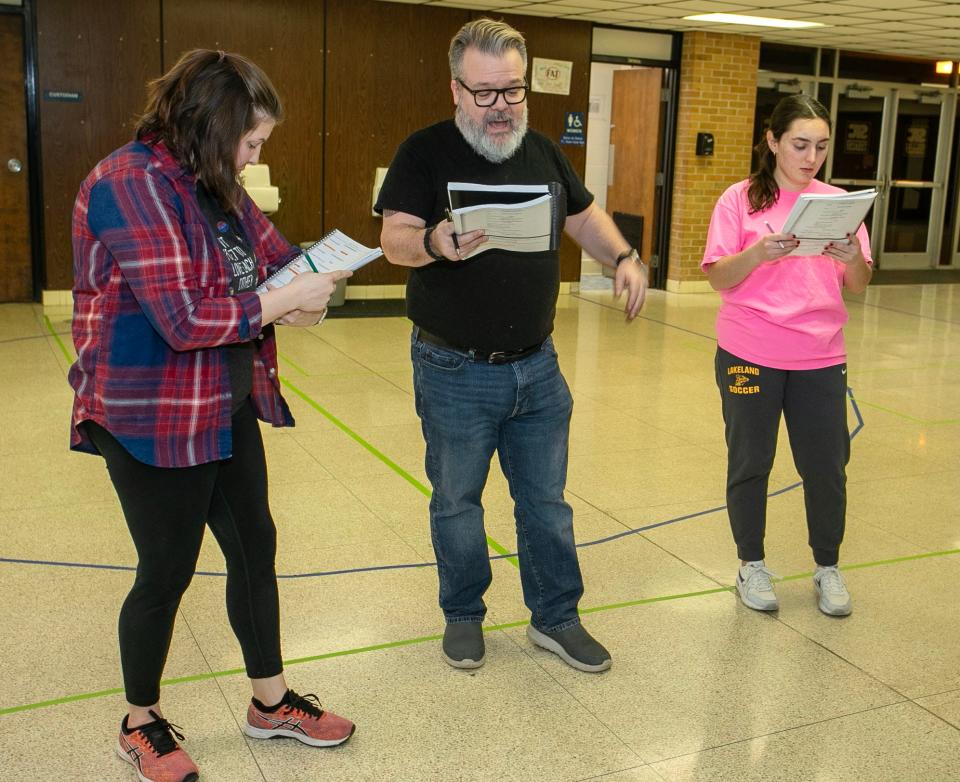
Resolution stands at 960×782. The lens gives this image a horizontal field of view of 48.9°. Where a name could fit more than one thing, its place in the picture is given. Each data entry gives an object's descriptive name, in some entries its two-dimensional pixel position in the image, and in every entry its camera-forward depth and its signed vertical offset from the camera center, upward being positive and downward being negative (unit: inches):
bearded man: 102.0 -17.1
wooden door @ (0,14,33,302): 334.0 -7.8
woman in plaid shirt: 78.8 -14.8
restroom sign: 408.8 +15.3
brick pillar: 422.6 +18.1
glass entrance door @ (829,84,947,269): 497.4 +8.4
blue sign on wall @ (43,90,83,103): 330.0 +17.2
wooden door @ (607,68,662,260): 434.3 +11.9
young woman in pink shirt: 123.5 -17.8
